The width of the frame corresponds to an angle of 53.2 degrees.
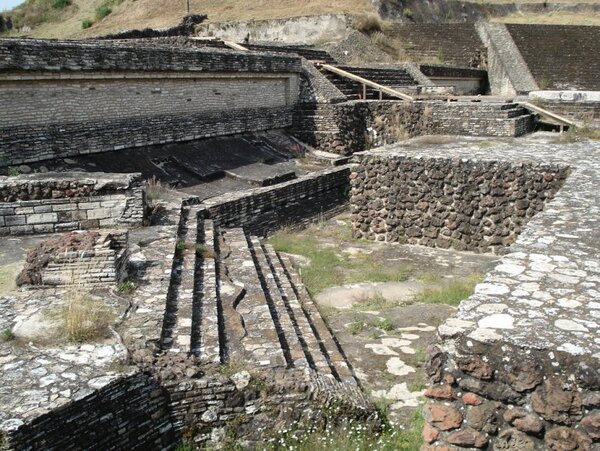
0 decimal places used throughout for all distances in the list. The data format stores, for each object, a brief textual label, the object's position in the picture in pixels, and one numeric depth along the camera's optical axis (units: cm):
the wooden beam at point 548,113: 1200
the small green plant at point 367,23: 2366
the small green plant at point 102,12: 3122
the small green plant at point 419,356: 549
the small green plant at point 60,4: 3447
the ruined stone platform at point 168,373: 358
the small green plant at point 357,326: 619
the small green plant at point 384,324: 623
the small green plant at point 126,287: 513
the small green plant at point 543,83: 2098
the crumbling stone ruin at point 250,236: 281
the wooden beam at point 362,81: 1537
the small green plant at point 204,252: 681
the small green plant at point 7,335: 421
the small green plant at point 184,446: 400
